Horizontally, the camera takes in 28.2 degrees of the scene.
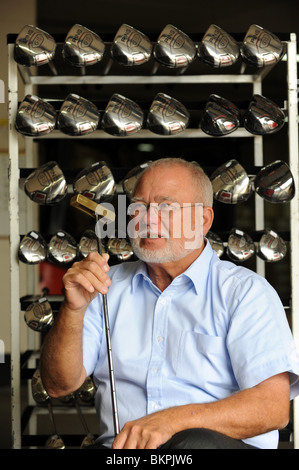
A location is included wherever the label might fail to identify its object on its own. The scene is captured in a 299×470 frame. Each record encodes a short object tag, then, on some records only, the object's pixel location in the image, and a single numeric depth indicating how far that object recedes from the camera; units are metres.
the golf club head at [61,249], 2.34
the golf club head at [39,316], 2.31
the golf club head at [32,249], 2.30
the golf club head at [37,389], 2.38
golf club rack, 2.26
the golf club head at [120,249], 2.38
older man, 1.34
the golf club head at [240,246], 2.35
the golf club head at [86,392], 2.45
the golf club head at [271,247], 2.37
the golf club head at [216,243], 2.37
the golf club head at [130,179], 2.29
